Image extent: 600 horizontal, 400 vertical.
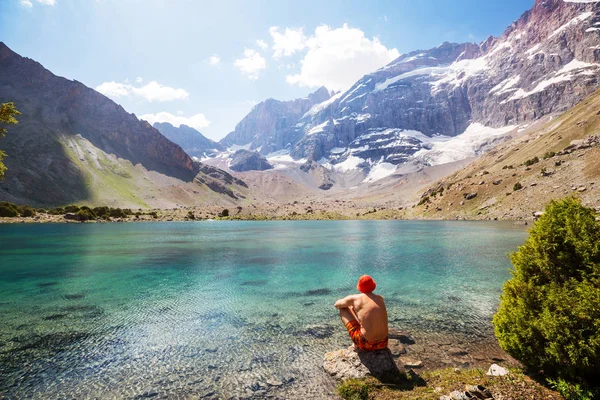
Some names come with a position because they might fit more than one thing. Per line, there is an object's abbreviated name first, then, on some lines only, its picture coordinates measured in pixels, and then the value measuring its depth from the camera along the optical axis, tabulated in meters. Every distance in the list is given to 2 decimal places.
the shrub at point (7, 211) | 120.69
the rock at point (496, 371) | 10.23
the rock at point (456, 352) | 13.57
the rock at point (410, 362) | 12.55
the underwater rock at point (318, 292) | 24.28
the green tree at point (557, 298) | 7.38
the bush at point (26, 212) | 128.50
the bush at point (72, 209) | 143.43
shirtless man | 11.15
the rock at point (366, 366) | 11.02
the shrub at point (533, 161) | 122.25
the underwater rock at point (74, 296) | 22.91
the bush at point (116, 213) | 152.88
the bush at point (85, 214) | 131.88
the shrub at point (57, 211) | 139.75
